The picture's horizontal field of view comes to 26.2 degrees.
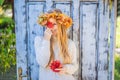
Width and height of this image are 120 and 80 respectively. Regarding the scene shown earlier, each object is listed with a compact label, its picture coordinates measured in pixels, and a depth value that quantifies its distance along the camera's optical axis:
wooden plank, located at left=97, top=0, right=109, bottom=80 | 3.12
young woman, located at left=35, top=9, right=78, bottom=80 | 2.97
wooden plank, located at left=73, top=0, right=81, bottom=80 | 3.15
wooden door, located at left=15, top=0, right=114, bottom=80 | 3.13
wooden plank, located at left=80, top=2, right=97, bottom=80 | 3.13
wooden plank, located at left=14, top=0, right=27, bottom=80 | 3.21
